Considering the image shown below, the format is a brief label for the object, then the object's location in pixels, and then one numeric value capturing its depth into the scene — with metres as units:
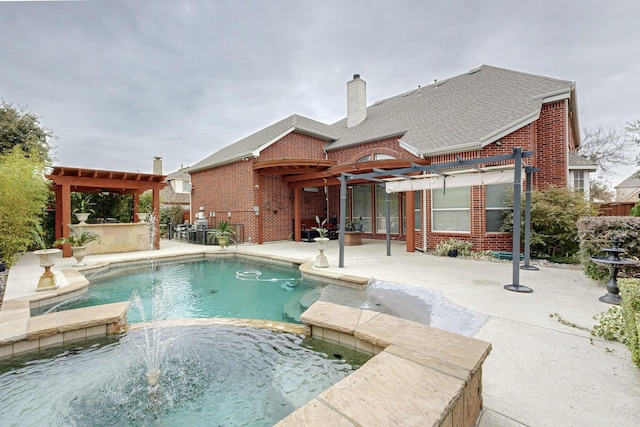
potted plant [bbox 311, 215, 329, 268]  6.86
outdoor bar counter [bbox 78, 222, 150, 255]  9.94
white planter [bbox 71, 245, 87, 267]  7.45
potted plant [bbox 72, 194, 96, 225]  11.44
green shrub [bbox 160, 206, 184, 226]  16.62
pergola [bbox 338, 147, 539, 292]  4.79
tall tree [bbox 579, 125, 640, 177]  18.61
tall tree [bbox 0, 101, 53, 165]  13.07
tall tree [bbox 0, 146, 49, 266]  6.16
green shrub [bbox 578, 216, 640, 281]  4.66
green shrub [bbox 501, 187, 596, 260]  7.33
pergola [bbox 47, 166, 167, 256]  9.12
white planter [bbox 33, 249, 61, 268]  5.18
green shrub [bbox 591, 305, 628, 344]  2.80
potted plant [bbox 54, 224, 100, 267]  7.48
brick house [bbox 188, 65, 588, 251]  8.44
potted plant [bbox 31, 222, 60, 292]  5.16
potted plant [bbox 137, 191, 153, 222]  14.49
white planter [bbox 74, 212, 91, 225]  9.26
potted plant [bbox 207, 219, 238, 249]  10.92
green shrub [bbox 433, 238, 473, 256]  8.38
